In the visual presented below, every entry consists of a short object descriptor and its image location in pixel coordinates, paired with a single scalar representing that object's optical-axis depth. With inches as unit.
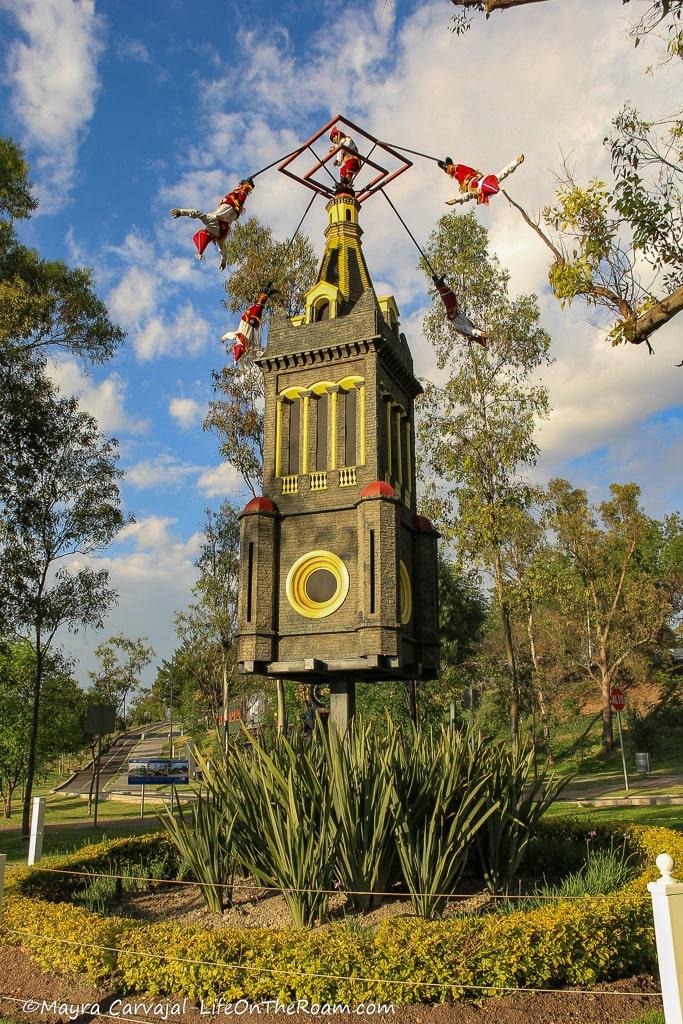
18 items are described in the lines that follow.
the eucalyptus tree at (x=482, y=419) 865.5
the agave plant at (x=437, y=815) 281.3
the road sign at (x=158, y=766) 1368.1
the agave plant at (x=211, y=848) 320.5
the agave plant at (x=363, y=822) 288.2
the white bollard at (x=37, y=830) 430.0
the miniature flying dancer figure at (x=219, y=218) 550.0
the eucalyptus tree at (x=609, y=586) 1441.9
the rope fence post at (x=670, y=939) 157.5
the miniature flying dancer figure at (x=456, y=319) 641.0
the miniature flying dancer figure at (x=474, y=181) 488.4
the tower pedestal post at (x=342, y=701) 490.0
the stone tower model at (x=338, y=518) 492.7
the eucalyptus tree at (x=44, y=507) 808.3
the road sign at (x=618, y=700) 957.4
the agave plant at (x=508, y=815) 326.3
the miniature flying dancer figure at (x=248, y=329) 628.7
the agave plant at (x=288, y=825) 282.4
